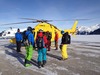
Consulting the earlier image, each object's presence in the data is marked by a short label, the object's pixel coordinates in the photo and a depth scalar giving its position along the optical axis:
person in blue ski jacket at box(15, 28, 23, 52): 6.14
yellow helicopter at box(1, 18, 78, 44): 7.27
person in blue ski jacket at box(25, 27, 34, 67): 3.71
